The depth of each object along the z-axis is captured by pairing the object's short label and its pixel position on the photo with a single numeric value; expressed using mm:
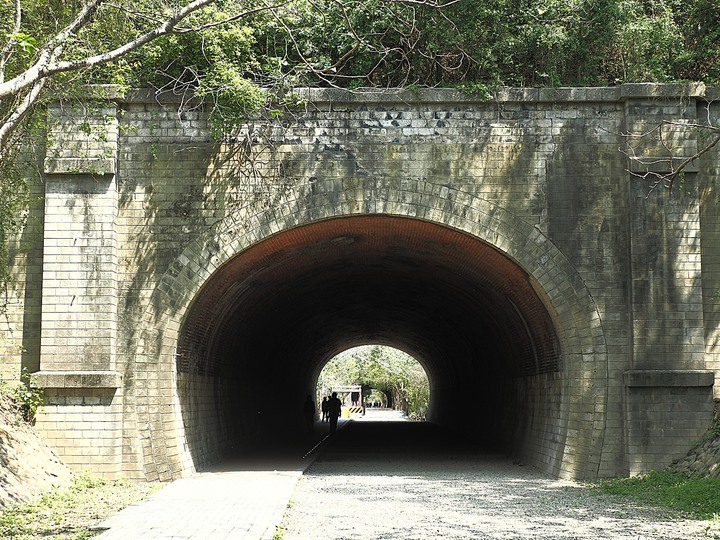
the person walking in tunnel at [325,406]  32500
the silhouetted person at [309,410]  28781
